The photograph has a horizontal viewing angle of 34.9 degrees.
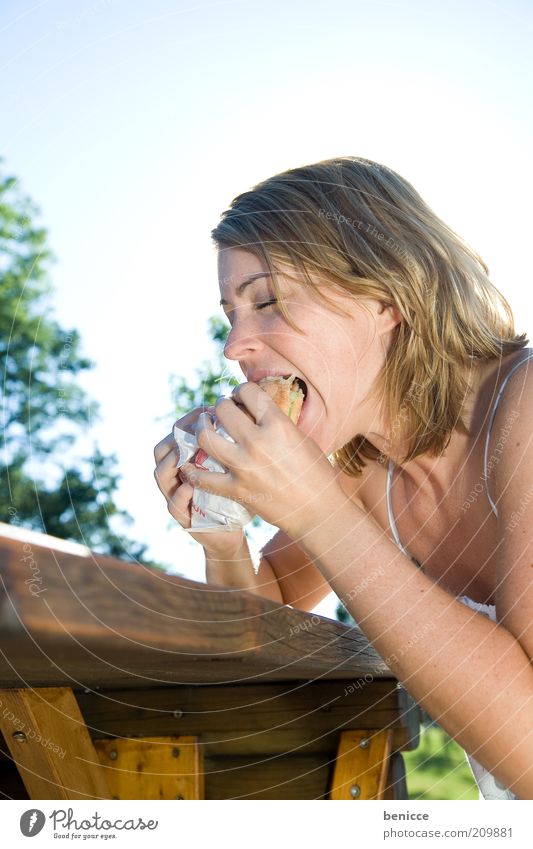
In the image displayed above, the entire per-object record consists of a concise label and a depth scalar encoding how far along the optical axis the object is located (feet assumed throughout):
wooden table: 1.49
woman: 2.60
